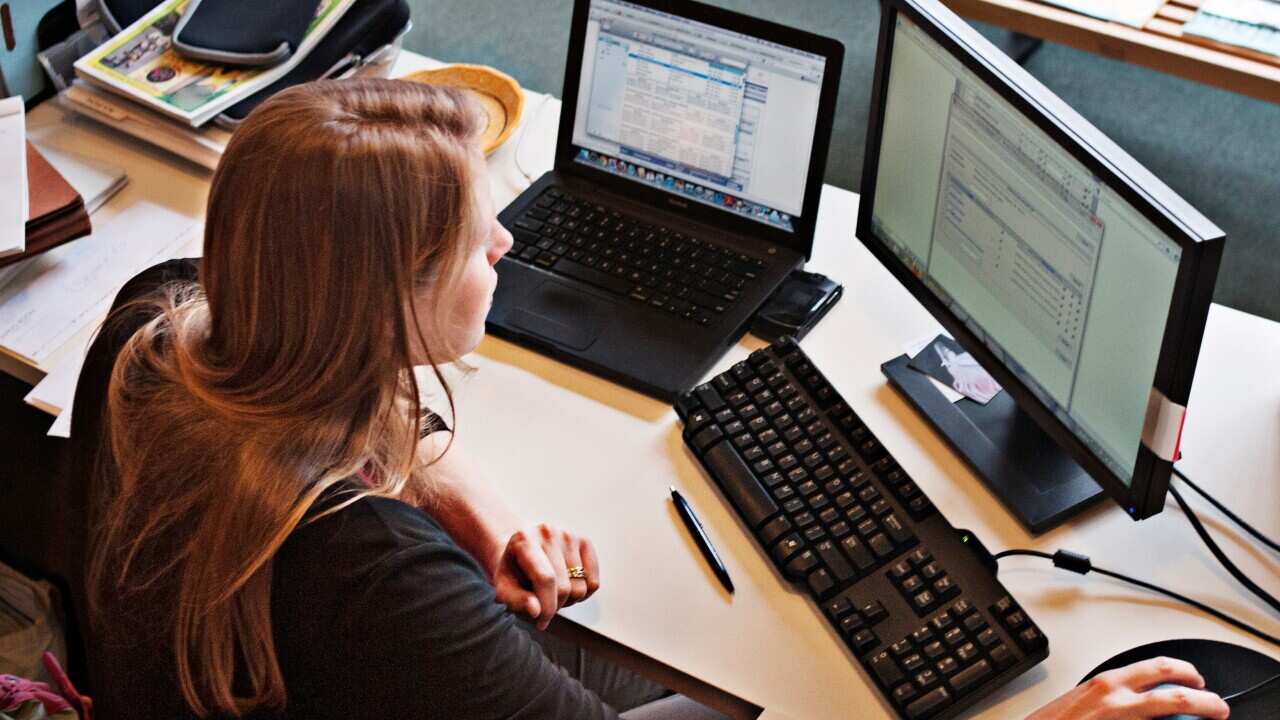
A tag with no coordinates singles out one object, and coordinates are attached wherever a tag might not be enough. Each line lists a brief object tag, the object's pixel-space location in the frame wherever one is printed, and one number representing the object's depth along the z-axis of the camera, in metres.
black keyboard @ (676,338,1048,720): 1.08
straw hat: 1.71
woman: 0.95
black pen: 1.19
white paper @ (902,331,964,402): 1.34
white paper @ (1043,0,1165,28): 2.43
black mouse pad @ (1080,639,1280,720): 1.02
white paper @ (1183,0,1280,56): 2.36
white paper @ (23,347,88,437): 1.34
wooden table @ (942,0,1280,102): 2.35
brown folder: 1.49
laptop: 1.38
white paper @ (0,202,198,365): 1.43
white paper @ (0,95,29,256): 1.46
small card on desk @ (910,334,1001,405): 1.34
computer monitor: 1.02
